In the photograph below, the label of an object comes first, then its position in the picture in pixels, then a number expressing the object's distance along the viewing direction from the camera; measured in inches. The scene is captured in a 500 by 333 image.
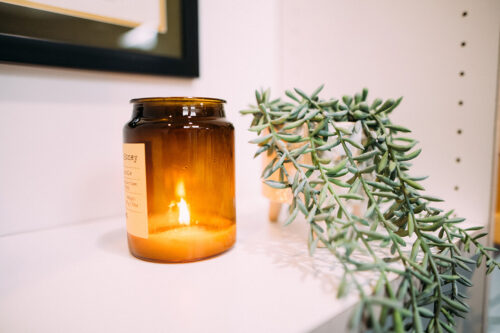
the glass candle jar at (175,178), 13.2
